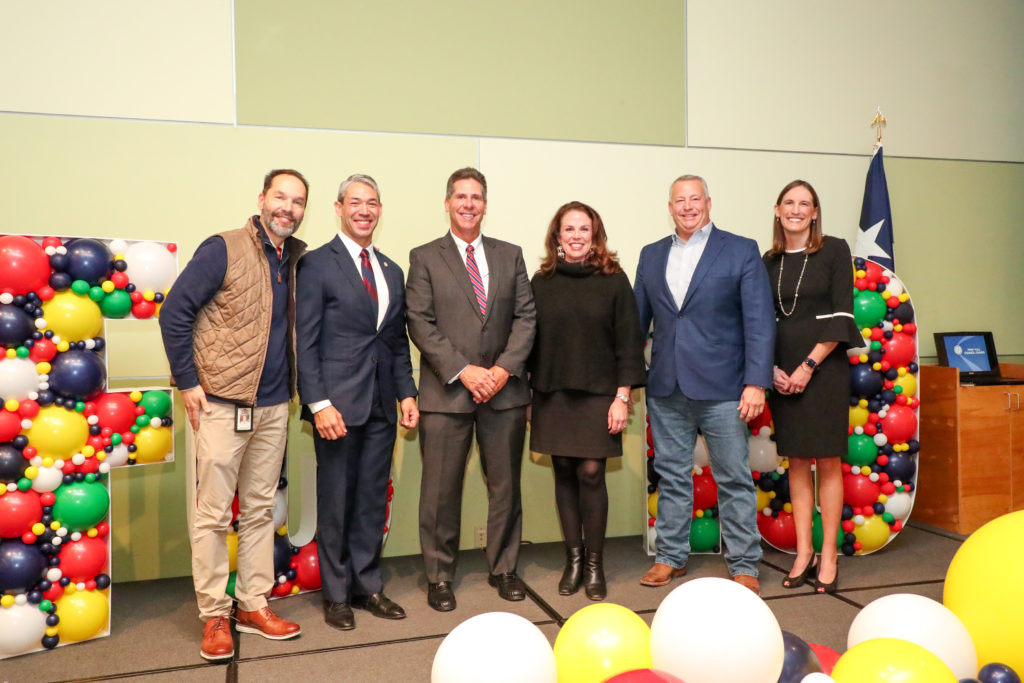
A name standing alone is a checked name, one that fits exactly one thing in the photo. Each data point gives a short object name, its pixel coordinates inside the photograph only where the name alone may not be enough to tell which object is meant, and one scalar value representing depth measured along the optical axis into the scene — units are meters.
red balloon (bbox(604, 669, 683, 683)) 1.52
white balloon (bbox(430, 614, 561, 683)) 1.58
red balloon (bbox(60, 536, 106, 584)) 2.62
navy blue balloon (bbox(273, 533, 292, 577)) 3.13
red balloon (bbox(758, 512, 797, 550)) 3.67
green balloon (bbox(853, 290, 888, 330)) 3.68
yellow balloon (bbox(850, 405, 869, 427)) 3.71
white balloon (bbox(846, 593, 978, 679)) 1.89
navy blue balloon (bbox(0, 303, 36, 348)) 2.50
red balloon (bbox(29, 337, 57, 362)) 2.58
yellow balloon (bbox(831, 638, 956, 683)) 1.61
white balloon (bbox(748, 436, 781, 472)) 3.68
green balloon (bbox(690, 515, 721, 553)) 3.66
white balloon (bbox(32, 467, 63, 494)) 2.58
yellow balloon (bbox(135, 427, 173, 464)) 2.81
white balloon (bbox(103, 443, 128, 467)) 2.75
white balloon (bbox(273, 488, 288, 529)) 3.09
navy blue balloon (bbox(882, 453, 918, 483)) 3.68
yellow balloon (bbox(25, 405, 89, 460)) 2.58
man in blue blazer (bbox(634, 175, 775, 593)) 3.12
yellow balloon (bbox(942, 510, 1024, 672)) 2.07
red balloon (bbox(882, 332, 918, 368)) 3.72
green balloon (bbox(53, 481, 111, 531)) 2.61
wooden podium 4.08
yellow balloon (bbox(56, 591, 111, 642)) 2.63
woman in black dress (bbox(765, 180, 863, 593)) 3.15
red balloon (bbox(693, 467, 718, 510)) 3.68
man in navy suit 2.80
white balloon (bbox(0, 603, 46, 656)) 2.50
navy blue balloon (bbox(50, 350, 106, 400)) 2.60
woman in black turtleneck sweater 3.06
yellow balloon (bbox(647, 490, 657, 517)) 3.72
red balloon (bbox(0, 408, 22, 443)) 2.51
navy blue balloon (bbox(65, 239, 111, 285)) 2.65
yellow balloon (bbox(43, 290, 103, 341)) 2.62
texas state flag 4.39
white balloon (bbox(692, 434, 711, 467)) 3.70
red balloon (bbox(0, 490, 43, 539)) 2.49
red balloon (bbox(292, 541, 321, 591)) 3.20
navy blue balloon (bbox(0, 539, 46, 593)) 2.50
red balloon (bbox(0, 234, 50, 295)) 2.51
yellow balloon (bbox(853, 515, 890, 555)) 3.65
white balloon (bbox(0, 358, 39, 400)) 2.51
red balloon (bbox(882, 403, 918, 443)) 3.68
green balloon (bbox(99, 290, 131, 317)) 2.74
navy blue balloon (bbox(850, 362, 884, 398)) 3.67
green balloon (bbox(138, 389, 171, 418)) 2.82
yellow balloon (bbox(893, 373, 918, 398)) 3.76
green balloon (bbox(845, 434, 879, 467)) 3.67
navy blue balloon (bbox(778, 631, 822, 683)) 1.68
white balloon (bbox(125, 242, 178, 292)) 2.81
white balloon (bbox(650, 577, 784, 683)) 1.57
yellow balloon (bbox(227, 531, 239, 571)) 3.05
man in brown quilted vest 2.54
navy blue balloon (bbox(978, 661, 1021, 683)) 1.94
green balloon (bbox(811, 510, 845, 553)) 3.64
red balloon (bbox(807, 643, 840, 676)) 1.92
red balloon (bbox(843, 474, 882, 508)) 3.65
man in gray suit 3.00
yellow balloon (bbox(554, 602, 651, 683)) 1.76
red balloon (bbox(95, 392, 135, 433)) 2.72
